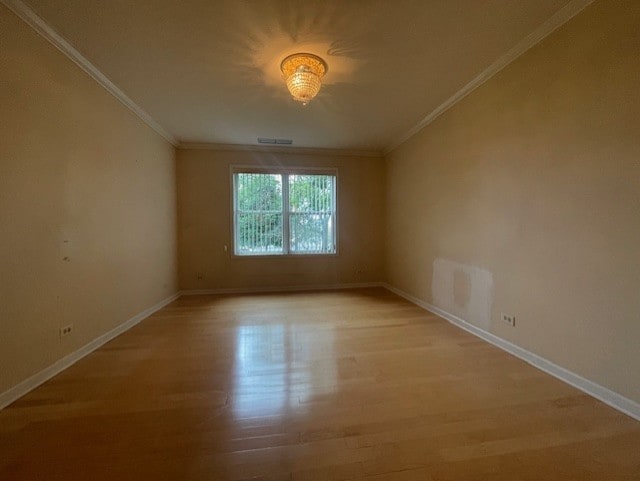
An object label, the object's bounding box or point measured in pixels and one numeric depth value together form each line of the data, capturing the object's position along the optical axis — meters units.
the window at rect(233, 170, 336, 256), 5.34
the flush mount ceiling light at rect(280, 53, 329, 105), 2.50
